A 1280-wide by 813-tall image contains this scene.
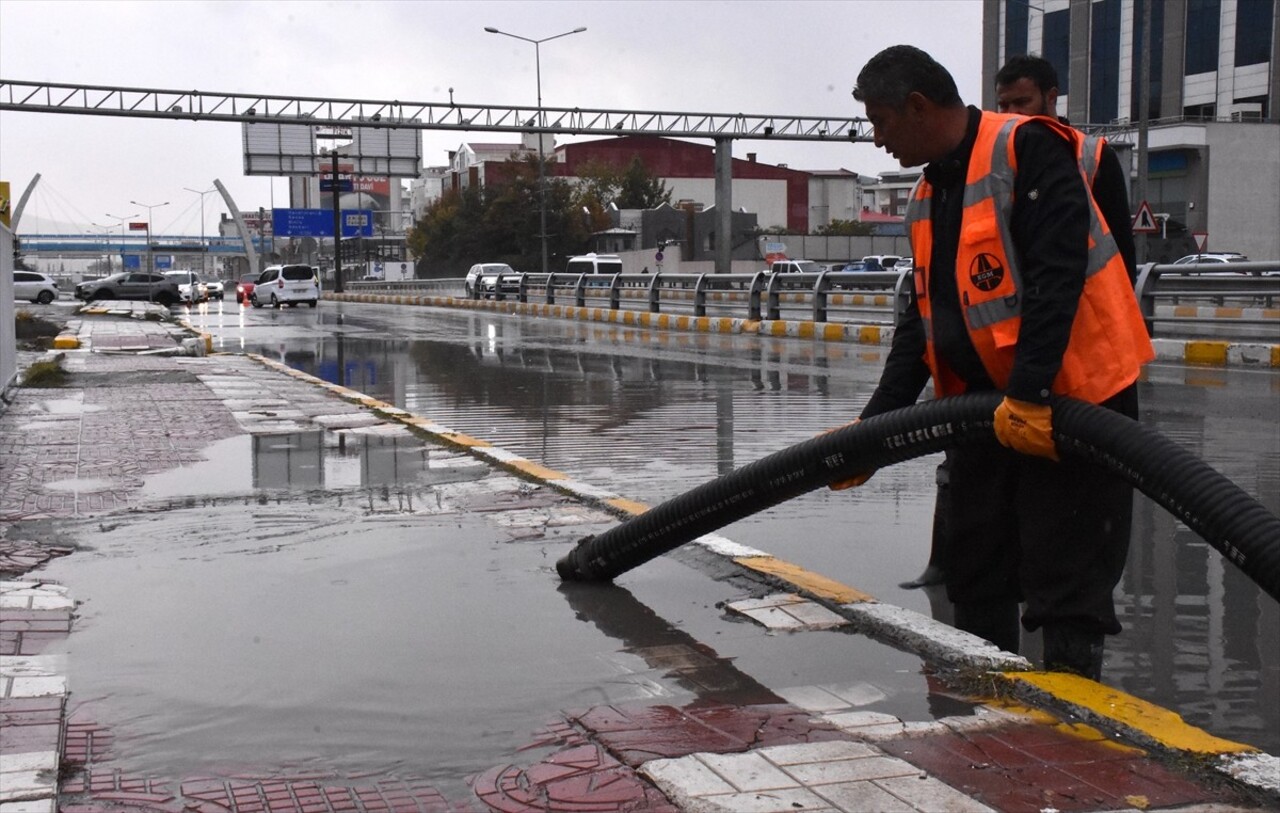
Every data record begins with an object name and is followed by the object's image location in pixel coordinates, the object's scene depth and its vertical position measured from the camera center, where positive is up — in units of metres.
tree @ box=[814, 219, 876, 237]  91.03 +2.44
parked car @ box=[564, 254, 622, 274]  49.22 +0.09
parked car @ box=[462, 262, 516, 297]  50.81 -0.21
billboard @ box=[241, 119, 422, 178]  58.84 +4.95
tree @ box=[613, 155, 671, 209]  93.44 +5.03
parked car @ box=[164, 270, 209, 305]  60.44 -0.73
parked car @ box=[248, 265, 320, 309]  49.22 -0.60
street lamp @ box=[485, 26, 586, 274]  57.72 +8.19
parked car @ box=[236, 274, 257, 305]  58.03 -0.79
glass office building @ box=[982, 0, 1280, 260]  56.66 +6.75
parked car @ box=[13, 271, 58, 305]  60.88 -0.71
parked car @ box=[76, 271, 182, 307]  59.75 -0.73
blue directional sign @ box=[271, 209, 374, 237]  85.31 +2.84
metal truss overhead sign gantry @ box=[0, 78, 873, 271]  45.50 +5.04
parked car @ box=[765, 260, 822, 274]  48.38 -0.01
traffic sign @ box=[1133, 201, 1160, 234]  25.03 +0.76
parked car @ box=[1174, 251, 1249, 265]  34.12 +0.15
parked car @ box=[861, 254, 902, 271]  46.79 +0.08
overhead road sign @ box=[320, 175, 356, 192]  67.53 +4.21
